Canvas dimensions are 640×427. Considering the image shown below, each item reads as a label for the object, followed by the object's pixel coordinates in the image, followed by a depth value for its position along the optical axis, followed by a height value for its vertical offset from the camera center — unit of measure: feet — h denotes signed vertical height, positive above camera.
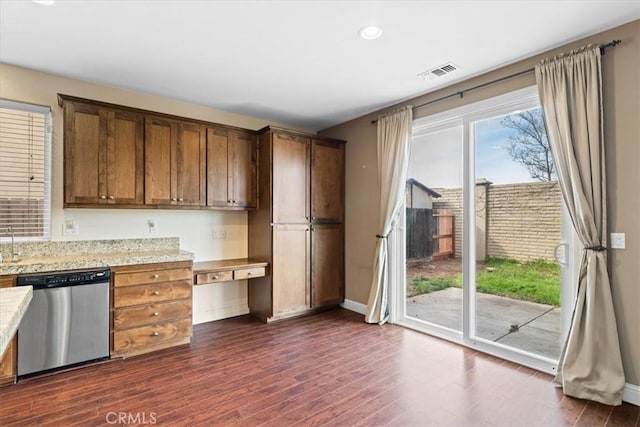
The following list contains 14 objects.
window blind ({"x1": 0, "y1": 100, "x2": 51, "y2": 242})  9.47 +1.47
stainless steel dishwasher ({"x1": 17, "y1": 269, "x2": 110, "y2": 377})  8.32 -2.78
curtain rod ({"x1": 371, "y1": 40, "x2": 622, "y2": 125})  7.59 +4.13
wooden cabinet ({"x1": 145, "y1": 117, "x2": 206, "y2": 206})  10.85 +1.98
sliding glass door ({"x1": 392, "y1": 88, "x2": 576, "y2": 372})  9.02 -0.57
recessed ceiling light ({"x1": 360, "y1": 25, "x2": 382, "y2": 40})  7.67 +4.54
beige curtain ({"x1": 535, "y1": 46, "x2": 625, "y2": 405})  7.38 -0.05
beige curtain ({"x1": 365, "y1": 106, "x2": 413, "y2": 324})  12.20 +1.34
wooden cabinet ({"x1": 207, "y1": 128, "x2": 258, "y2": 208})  12.16 +1.98
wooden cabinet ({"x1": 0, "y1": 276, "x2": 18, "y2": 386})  8.00 -3.55
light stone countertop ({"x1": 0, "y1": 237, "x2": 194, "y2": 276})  8.54 -1.15
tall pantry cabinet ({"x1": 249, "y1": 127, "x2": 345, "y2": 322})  12.73 -0.26
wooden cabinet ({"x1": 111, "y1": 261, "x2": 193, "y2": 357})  9.50 -2.75
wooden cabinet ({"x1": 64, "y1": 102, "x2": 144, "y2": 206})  9.61 +1.99
